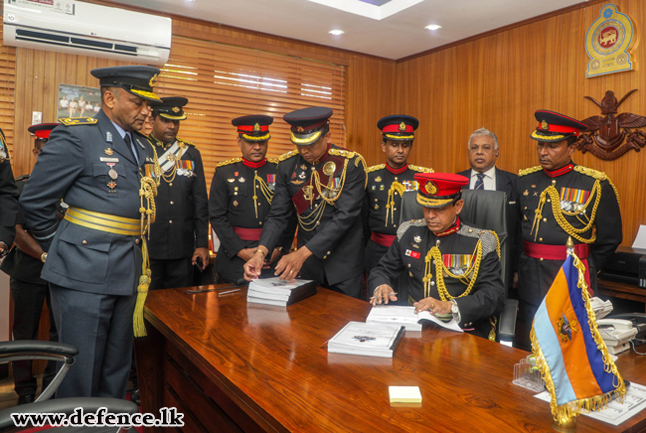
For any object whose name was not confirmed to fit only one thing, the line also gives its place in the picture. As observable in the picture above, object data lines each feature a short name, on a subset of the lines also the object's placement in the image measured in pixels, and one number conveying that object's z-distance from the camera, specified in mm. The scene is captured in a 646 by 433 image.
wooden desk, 1033
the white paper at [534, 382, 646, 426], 1025
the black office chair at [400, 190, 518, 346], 2295
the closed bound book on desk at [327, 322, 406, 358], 1416
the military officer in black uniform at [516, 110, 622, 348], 2721
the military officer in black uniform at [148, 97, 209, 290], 3146
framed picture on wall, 3782
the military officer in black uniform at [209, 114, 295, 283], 3162
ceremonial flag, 1018
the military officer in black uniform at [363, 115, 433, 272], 3137
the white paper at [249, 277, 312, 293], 2090
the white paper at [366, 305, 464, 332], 1674
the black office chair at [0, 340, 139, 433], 1111
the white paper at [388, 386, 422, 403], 1103
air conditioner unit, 3373
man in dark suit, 3316
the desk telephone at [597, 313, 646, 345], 1502
